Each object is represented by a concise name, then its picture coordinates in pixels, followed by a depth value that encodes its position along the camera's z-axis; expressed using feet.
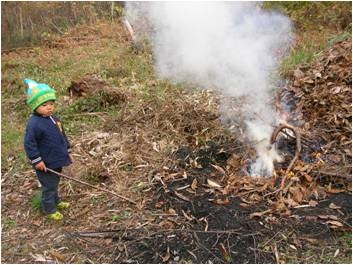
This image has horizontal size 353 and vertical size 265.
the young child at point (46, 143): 13.65
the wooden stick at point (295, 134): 14.89
